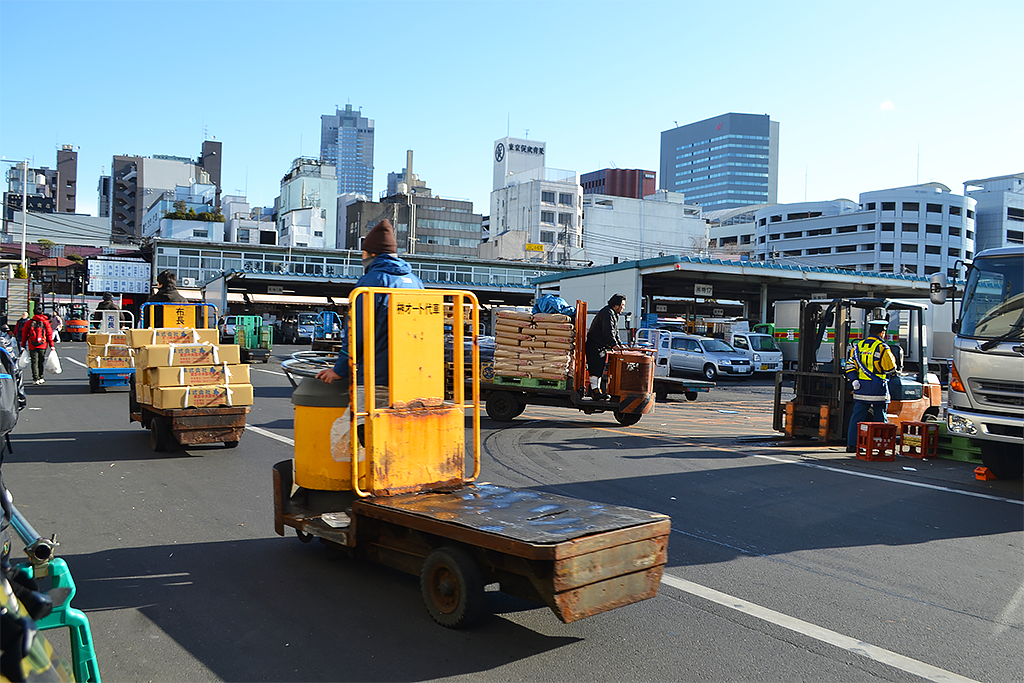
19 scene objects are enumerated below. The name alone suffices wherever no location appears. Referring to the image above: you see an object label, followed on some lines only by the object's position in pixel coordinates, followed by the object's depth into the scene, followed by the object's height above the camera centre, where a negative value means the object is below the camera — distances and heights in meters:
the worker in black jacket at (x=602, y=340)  14.30 -0.16
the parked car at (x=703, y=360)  30.31 -1.01
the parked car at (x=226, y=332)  34.73 -0.49
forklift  12.64 -0.72
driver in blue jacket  5.39 +0.33
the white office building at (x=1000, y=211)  113.38 +18.93
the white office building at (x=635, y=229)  108.69 +14.54
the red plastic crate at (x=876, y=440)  11.50 -1.49
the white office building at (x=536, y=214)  95.00 +15.88
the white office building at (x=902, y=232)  104.94 +14.56
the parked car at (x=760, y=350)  32.12 -0.63
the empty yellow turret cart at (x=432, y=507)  4.22 -1.11
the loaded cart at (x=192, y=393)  10.36 -0.97
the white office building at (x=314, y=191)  118.38 +20.38
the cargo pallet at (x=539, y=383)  14.47 -1.00
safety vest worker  11.68 -0.56
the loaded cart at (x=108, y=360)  18.77 -1.01
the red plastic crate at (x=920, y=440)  11.62 -1.51
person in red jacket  20.20 -0.59
